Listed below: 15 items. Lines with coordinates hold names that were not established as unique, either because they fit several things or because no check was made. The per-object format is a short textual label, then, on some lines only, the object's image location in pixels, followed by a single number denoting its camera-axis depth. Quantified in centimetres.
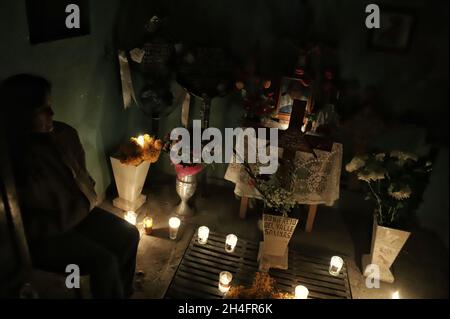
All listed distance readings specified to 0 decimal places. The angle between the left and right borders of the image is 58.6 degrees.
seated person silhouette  232
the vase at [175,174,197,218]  410
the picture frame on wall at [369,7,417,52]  365
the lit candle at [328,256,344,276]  359
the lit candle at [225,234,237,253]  371
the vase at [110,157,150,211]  398
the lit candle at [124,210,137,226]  380
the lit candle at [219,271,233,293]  323
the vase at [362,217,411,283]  346
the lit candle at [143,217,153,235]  385
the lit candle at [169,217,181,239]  379
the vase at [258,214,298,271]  341
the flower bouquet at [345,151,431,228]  333
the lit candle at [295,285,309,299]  319
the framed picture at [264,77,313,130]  384
